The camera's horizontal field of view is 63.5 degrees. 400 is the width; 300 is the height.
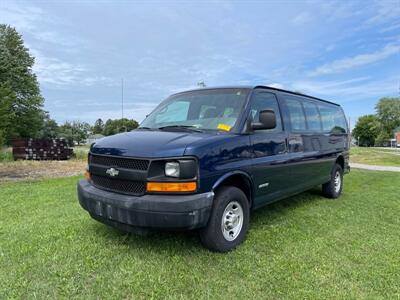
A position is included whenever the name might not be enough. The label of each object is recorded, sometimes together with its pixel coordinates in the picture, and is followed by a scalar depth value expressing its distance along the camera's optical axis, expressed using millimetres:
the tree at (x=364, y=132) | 93800
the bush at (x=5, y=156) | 17225
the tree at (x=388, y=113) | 71112
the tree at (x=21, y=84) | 36250
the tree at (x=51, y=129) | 60306
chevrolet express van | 3289
